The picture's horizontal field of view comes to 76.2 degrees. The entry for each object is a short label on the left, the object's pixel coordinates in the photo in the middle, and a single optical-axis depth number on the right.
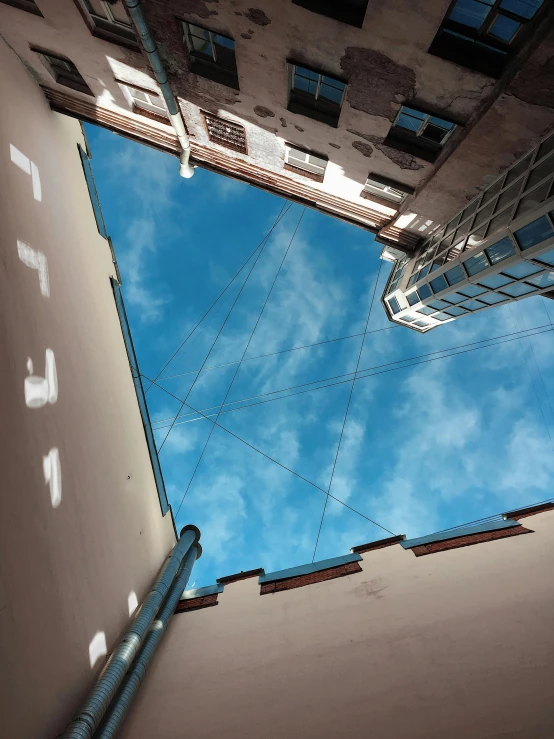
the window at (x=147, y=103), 10.75
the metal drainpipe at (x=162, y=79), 7.70
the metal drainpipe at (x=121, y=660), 6.04
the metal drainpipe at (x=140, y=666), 6.70
